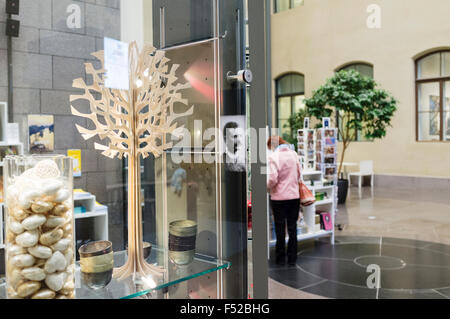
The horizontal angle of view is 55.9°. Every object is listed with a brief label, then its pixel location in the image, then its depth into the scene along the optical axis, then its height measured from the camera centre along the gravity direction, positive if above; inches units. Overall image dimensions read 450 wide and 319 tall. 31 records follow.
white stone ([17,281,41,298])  25.5 -8.1
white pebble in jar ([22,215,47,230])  25.0 -4.1
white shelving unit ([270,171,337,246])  197.3 -28.0
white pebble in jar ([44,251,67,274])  25.5 -6.7
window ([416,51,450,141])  196.5 +26.6
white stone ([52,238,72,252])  25.8 -5.7
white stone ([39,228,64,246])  25.2 -5.0
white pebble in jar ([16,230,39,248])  25.0 -5.0
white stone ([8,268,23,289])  25.6 -7.5
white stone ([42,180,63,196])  25.6 -2.1
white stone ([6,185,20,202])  25.7 -2.4
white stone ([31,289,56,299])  25.6 -8.6
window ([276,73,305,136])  219.0 +28.6
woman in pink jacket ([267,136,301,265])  164.6 -12.2
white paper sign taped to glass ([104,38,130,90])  34.7 +7.3
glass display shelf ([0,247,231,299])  30.2 -10.3
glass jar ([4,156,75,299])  25.2 -4.6
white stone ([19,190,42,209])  25.2 -2.7
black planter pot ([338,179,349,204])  259.1 -25.1
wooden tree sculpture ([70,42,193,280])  33.9 +2.7
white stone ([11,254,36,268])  25.3 -6.4
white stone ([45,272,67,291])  25.8 -7.8
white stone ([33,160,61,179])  26.2 -1.0
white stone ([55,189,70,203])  26.0 -2.6
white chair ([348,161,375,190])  237.1 -13.3
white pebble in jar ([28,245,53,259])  25.1 -5.8
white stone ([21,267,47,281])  25.3 -7.2
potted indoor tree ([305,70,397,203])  235.8 +25.3
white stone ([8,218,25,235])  25.3 -4.4
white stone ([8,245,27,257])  25.4 -5.9
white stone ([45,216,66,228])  25.4 -4.1
